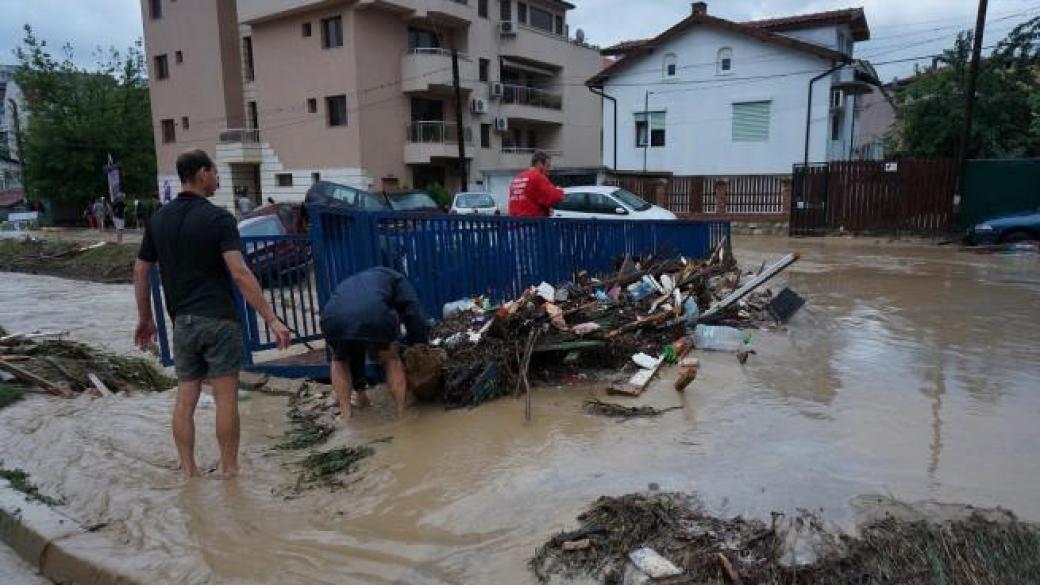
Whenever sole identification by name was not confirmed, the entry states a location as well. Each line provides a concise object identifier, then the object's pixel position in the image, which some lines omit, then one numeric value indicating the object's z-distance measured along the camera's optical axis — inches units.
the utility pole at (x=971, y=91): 751.1
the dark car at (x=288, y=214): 582.2
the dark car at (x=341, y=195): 628.1
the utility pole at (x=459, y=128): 1122.8
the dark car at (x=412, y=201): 742.5
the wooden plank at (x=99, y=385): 264.7
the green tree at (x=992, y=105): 980.6
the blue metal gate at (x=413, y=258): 239.9
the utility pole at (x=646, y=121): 1235.9
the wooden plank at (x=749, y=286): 294.4
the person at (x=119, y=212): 1002.1
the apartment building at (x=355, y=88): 1321.4
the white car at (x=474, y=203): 842.2
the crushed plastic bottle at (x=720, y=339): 264.8
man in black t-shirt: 163.8
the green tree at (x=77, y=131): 1528.1
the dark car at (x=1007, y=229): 640.4
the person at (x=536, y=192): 341.4
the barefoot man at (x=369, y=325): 192.4
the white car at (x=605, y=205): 690.2
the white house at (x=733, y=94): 1104.2
